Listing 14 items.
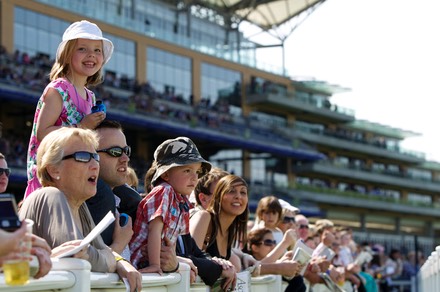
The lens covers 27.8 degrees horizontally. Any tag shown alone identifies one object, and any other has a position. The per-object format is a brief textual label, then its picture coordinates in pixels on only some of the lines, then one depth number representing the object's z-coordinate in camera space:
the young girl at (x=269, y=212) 8.43
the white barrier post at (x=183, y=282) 4.54
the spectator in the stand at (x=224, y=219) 6.06
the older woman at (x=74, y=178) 3.80
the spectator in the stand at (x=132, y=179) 6.02
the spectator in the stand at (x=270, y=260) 7.00
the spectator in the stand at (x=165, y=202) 4.90
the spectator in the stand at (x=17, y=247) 2.70
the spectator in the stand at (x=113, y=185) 4.55
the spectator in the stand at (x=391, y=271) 19.16
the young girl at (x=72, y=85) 4.97
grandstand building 38.69
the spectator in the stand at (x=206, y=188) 6.71
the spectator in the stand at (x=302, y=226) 10.55
